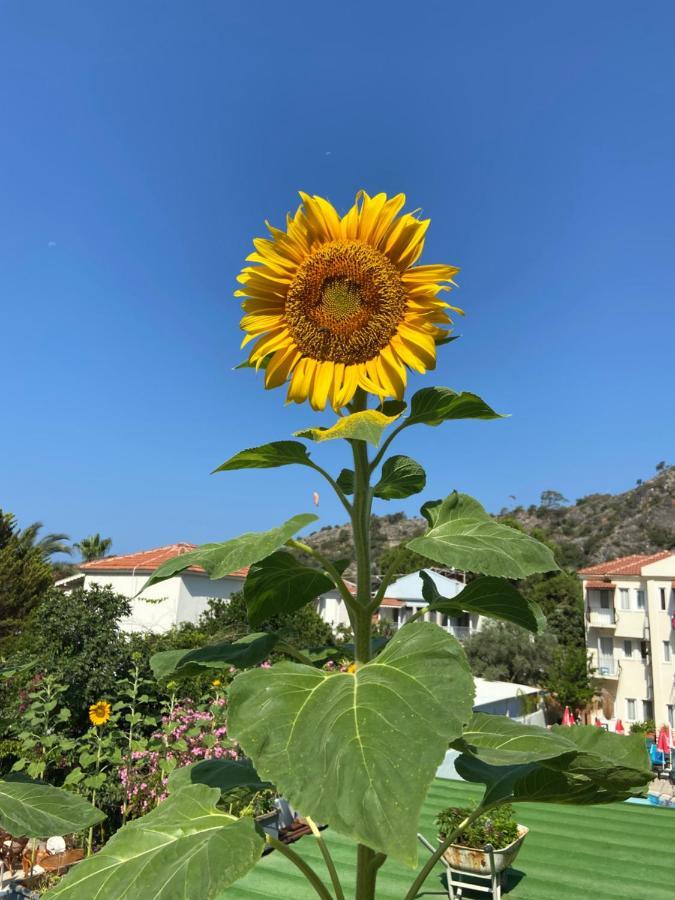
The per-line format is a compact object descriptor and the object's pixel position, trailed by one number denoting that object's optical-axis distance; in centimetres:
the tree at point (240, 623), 1558
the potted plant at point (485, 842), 392
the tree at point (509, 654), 3259
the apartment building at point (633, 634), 2867
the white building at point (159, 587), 2455
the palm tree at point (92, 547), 4778
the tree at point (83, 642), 793
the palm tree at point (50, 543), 3412
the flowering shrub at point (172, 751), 589
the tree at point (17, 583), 2255
